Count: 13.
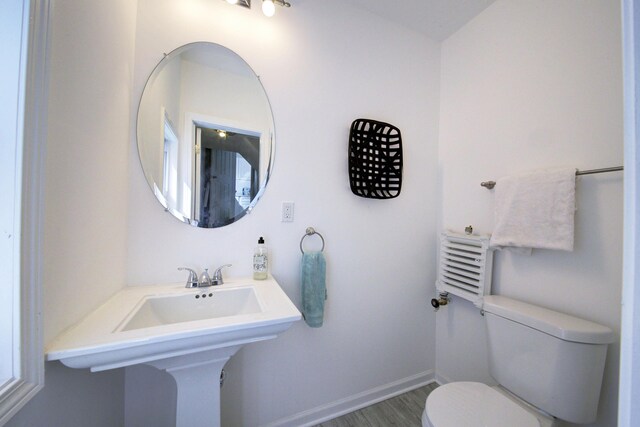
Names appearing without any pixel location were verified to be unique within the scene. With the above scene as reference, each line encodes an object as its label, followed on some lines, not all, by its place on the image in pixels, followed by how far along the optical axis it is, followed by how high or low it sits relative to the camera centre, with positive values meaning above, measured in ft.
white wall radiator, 4.20 -0.97
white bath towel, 3.24 +0.15
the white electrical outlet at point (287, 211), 4.09 +0.03
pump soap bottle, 3.75 -0.88
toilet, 2.85 -2.15
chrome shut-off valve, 5.02 -1.85
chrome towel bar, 2.91 +0.68
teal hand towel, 3.98 -1.34
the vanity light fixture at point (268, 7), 3.58 +3.22
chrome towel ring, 4.22 -0.35
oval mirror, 3.48 +1.22
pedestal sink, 2.04 -1.27
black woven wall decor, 4.50 +1.13
